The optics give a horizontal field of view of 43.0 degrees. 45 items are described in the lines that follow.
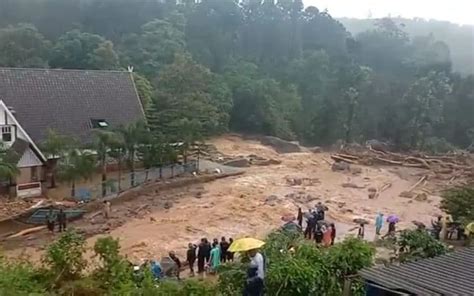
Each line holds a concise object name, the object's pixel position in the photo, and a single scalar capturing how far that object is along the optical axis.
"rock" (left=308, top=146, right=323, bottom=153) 48.38
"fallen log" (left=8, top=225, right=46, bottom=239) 23.02
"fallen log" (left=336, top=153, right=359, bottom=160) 42.22
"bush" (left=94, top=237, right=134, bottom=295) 10.83
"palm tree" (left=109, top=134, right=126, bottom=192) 29.12
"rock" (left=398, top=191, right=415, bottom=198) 32.75
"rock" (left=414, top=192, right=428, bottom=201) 31.99
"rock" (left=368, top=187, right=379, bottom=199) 32.28
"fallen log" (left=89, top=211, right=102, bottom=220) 25.67
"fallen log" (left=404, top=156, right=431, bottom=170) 41.16
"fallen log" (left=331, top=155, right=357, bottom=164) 41.62
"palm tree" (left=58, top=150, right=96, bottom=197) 27.30
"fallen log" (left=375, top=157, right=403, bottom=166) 42.03
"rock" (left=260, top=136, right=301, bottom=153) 48.03
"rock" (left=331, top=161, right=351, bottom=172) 39.53
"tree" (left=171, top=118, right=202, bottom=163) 33.69
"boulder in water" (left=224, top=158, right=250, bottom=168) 38.75
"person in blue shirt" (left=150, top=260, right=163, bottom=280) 14.84
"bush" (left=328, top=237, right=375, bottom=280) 11.36
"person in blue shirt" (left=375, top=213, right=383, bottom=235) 22.72
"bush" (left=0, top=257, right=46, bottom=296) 9.73
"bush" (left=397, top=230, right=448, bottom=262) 14.04
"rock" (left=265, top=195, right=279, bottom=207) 28.90
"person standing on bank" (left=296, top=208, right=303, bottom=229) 23.16
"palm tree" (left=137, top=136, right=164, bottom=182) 31.31
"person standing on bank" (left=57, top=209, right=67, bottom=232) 23.68
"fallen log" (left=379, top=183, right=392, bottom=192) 34.26
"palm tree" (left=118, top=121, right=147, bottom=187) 29.96
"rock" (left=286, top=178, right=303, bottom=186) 34.38
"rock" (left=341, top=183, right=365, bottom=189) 34.59
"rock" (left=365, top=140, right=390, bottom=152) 48.42
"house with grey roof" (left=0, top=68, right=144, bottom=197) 28.56
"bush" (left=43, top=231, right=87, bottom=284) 11.23
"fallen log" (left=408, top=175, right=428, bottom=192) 34.62
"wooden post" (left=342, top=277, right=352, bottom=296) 10.68
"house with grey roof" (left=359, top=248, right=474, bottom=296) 8.57
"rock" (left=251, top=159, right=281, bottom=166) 40.12
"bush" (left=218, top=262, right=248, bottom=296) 10.49
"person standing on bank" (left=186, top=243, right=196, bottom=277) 16.92
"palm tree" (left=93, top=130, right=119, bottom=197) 28.52
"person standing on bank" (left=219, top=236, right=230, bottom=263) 16.80
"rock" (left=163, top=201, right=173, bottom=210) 28.09
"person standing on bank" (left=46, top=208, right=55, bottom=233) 23.42
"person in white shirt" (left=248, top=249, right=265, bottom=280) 9.41
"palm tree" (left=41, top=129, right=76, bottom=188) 27.98
